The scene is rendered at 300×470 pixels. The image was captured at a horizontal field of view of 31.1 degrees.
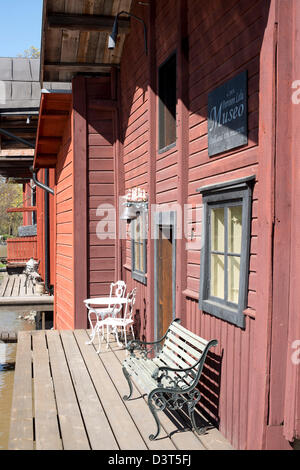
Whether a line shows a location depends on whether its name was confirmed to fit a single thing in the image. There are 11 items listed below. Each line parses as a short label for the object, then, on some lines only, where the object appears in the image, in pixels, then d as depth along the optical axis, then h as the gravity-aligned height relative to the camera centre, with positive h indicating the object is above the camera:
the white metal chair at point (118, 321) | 7.43 -1.26
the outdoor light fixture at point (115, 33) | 6.68 +2.63
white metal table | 7.75 -1.05
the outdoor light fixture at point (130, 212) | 7.89 +0.28
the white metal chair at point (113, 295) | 7.72 -1.05
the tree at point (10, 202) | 53.25 +2.91
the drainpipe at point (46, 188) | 13.63 +1.10
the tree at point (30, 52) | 47.08 +16.02
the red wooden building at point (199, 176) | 3.68 +0.57
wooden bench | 4.47 -1.30
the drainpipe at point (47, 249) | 14.98 -0.51
